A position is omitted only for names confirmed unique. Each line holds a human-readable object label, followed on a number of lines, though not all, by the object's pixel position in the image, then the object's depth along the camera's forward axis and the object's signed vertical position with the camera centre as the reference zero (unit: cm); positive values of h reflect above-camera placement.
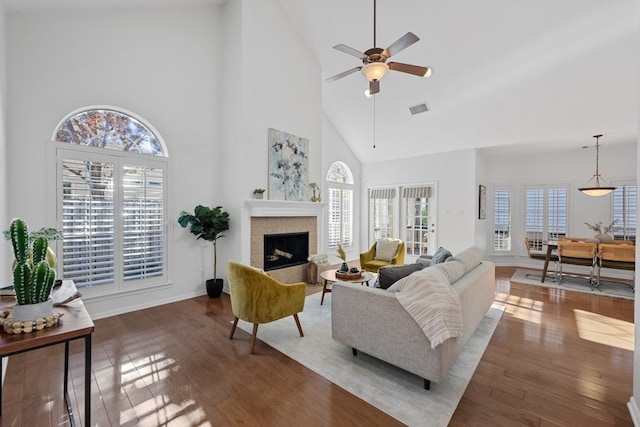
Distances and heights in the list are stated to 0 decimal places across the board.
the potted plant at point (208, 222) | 440 -21
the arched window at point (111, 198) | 358 +14
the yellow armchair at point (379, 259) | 521 -92
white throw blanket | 211 -72
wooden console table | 135 -64
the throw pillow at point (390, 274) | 271 -61
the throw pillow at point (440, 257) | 341 -56
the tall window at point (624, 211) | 600 +2
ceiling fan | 286 +154
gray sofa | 220 -100
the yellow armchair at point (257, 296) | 284 -88
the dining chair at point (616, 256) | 480 -76
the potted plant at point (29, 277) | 147 -36
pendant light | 540 +57
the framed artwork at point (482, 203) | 665 +20
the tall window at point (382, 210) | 789 +1
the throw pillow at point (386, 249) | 534 -74
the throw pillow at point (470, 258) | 308 -53
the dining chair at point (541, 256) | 568 -91
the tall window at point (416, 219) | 721 -21
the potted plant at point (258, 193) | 476 +27
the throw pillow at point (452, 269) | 263 -56
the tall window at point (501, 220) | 745 -23
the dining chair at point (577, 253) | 509 -76
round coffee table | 377 -93
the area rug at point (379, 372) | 206 -142
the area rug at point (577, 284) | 496 -138
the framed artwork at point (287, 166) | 507 +81
